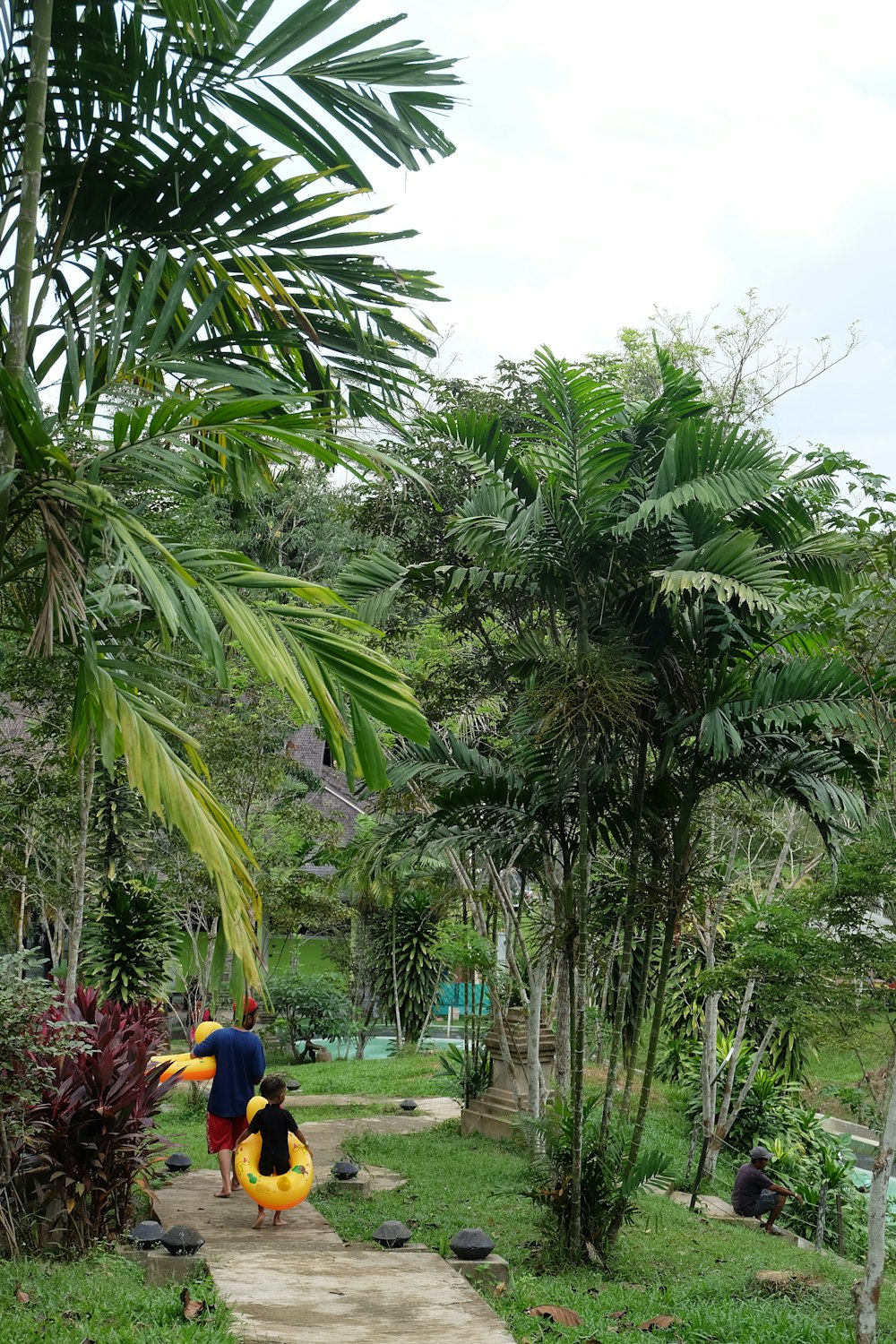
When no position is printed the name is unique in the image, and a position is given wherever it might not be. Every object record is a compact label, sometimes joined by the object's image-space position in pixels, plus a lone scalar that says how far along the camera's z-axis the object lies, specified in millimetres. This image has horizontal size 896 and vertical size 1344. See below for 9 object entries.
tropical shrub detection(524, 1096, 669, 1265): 7371
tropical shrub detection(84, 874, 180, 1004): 14492
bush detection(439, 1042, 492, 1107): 13531
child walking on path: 7383
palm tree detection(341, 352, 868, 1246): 7051
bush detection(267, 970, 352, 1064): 20094
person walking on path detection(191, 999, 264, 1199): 8250
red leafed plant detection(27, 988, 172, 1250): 6414
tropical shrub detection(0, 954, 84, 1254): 5762
